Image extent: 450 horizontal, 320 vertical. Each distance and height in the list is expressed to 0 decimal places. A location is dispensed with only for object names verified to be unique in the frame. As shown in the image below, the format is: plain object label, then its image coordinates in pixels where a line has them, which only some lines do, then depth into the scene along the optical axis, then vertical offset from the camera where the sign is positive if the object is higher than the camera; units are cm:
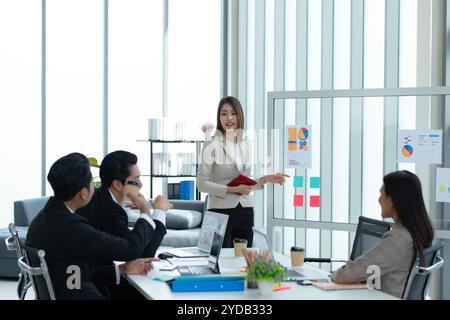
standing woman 764 -17
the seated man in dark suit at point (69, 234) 483 -38
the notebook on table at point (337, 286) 499 -62
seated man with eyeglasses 585 -30
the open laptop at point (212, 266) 562 -61
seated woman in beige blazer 509 -44
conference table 470 -63
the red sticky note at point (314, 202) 880 -43
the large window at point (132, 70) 1453 +97
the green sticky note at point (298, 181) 888 -28
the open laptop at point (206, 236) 587 -52
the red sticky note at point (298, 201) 888 -43
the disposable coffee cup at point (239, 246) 651 -58
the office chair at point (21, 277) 598 -71
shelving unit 1385 -8
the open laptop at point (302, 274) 542 -63
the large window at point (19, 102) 1369 +53
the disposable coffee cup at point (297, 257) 596 -58
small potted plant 473 -53
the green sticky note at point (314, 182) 882 -28
